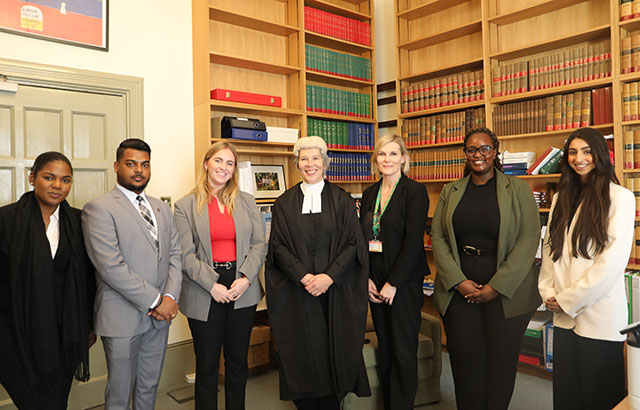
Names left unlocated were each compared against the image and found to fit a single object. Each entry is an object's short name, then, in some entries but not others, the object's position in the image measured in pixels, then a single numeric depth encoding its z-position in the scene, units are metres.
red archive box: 3.55
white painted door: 2.83
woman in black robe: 2.38
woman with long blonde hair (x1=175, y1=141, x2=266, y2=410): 2.39
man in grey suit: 2.06
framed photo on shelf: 3.95
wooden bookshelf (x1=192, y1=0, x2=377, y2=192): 3.56
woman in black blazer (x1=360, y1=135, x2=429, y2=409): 2.51
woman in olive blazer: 2.28
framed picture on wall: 2.81
